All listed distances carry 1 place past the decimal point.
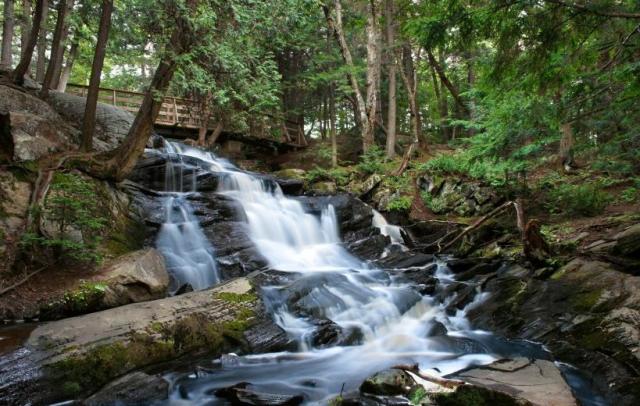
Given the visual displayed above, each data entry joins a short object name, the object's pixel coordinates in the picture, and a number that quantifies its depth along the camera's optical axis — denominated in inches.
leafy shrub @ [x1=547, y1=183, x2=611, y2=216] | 387.9
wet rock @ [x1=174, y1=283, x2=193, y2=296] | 312.8
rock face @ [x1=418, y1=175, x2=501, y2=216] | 513.7
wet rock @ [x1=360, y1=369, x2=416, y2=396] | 178.7
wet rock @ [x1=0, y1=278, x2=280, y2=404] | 179.3
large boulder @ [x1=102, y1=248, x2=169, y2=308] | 265.3
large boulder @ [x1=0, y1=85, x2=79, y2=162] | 344.8
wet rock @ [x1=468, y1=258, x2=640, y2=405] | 205.0
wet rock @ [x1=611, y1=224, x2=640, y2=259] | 273.7
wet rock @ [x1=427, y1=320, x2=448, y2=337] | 283.1
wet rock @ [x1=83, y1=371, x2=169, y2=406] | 180.1
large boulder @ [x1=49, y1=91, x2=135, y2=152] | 499.2
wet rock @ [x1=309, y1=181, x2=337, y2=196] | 608.4
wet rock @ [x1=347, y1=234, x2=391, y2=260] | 466.6
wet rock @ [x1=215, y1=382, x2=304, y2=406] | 185.0
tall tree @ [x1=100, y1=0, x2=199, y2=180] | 328.8
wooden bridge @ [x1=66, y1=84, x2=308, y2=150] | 795.4
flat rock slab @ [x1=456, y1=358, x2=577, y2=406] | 162.7
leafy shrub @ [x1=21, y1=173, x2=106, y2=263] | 271.1
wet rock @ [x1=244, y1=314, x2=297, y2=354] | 250.8
